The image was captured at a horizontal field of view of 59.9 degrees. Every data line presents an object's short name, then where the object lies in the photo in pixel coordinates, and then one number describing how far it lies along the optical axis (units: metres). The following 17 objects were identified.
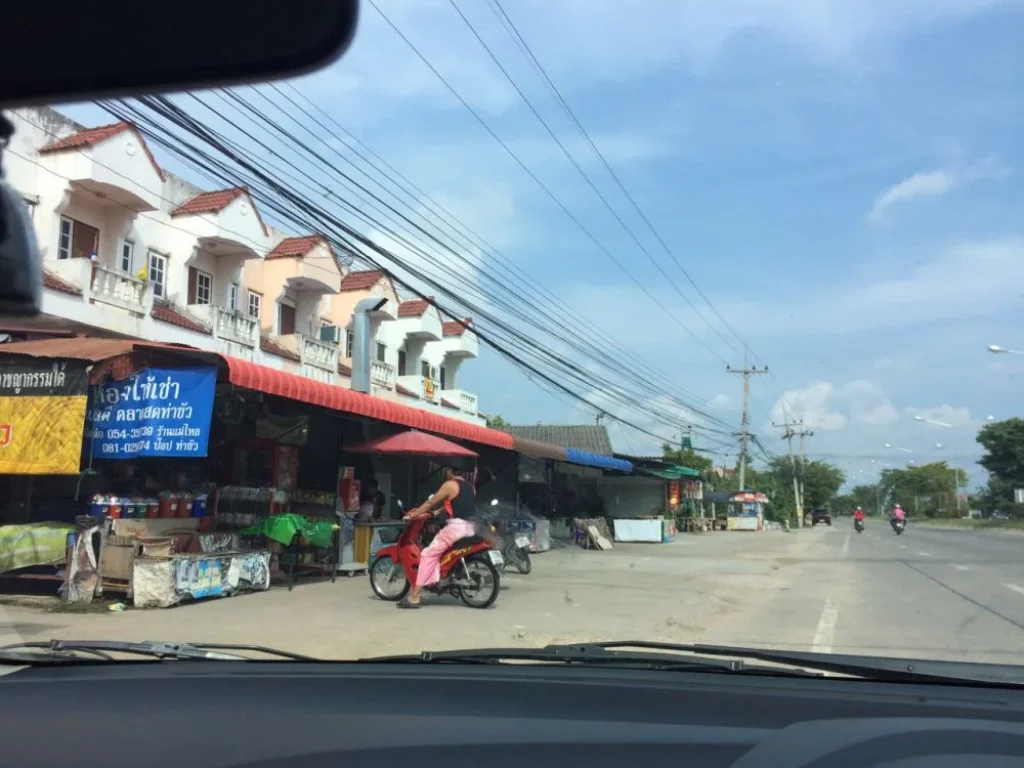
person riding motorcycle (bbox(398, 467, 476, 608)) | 10.55
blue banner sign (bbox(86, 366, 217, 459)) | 10.50
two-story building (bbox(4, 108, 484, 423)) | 16.61
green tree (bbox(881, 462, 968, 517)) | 103.31
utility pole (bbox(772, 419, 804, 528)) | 75.84
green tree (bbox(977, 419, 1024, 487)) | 64.19
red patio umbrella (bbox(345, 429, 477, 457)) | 14.44
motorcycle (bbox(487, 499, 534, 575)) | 15.16
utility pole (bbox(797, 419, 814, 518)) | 88.74
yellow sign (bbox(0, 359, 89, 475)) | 10.49
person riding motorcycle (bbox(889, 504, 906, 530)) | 39.69
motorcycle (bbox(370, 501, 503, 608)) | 10.68
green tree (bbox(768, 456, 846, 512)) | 87.99
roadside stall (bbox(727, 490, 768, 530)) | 50.19
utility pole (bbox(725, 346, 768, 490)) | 55.26
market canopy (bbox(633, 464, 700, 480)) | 32.41
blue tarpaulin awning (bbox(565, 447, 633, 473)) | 24.19
